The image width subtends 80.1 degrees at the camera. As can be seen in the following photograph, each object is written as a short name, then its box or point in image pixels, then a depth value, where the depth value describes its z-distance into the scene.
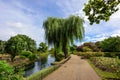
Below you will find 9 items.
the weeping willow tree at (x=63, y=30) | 11.09
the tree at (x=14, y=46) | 14.42
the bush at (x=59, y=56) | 12.86
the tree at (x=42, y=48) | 32.56
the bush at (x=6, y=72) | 1.73
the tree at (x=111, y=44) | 18.64
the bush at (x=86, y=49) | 21.04
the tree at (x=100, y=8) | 3.35
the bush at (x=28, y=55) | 16.53
